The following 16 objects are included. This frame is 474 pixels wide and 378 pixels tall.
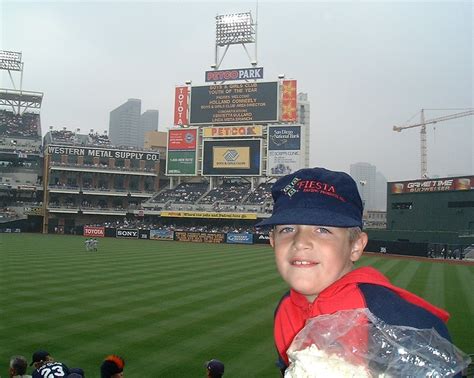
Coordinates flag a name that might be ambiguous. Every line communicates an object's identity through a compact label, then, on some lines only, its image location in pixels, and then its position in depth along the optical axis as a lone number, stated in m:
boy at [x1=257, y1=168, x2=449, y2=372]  1.59
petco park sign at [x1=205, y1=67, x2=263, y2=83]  60.88
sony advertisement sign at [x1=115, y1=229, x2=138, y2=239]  51.28
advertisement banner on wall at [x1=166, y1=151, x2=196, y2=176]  61.88
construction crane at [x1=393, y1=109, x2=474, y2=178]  114.19
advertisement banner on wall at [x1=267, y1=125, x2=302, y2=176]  56.56
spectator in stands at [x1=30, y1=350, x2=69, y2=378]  3.37
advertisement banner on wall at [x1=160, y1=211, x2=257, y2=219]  55.36
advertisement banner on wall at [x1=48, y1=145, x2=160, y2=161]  64.81
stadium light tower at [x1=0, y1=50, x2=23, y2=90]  77.81
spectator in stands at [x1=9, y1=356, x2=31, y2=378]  4.66
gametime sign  40.38
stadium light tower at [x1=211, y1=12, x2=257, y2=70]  67.69
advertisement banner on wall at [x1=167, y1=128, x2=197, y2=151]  61.69
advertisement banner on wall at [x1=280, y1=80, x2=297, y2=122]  58.06
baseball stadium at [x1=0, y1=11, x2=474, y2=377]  9.97
